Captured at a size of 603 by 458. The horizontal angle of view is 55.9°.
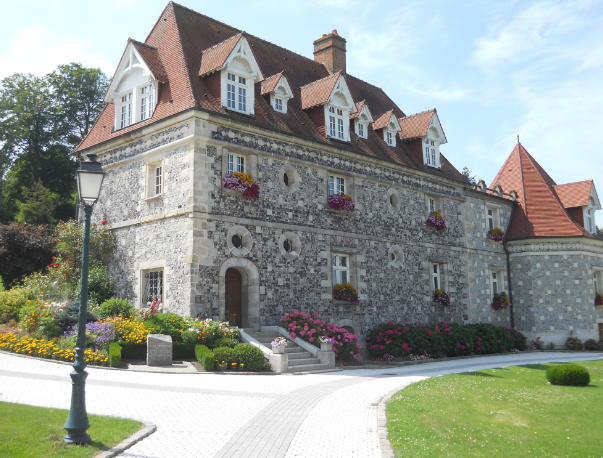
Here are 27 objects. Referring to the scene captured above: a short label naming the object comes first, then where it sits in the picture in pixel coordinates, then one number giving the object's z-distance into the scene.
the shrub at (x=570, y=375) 14.35
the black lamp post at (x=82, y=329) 7.37
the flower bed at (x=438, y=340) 20.75
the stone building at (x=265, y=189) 17.64
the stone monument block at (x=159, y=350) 14.69
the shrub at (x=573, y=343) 27.56
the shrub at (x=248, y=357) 14.96
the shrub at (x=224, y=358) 14.84
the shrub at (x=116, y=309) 17.23
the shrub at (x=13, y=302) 19.91
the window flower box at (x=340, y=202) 21.08
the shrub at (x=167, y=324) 15.70
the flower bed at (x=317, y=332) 17.61
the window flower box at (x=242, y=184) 17.89
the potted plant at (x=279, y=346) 15.64
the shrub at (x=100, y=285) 19.00
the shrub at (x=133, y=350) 14.92
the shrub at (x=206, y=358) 14.53
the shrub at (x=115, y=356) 14.26
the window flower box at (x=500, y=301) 28.26
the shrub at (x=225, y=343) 15.59
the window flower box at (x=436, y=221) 25.48
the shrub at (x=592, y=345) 27.77
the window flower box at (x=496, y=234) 29.15
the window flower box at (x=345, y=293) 20.74
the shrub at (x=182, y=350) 15.33
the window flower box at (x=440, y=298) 24.92
